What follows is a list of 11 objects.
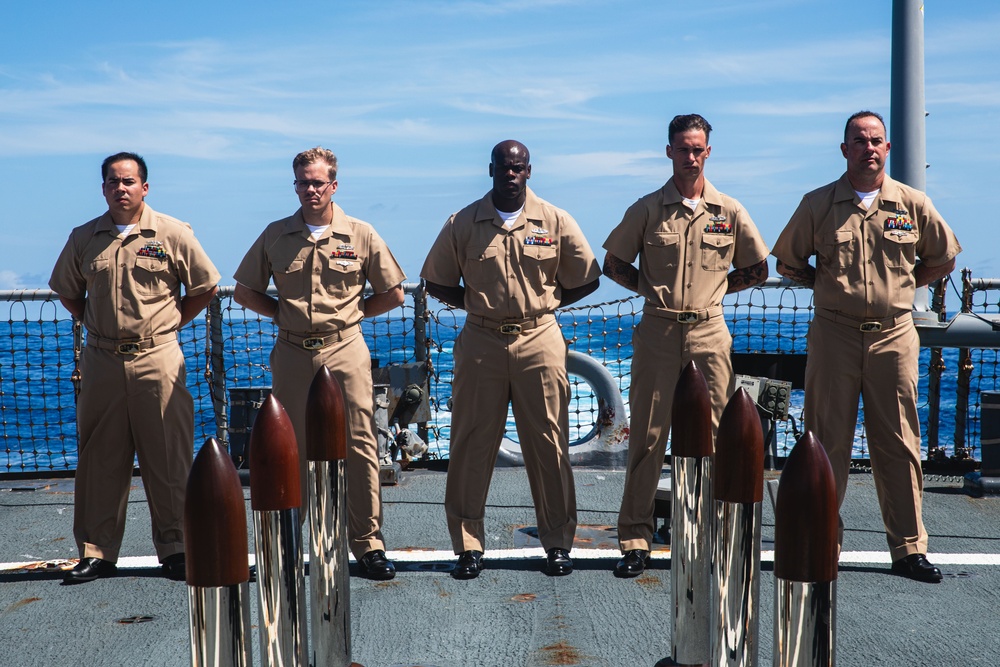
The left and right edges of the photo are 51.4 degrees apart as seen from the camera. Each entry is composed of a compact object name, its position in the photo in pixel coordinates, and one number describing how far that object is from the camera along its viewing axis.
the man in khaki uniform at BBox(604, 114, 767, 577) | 5.11
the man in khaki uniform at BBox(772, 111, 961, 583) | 5.03
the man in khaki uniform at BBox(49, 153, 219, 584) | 5.14
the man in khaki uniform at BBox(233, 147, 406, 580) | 5.20
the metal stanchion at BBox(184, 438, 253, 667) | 1.93
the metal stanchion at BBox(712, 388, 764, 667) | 2.38
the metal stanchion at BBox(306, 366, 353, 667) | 2.69
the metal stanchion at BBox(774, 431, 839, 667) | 1.85
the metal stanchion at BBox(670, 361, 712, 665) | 2.70
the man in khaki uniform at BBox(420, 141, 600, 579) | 5.16
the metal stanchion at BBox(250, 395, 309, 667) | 2.29
